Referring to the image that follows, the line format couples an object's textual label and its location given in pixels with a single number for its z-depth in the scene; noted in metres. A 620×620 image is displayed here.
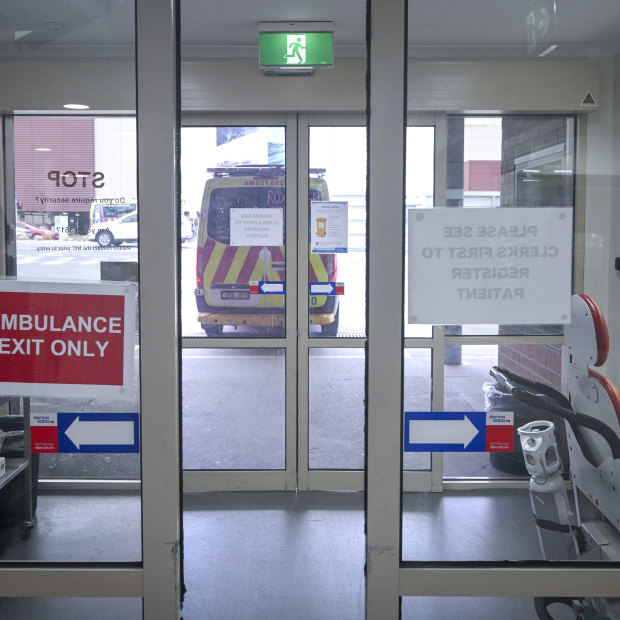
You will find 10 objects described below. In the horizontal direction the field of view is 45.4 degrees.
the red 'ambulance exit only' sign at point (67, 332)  2.12
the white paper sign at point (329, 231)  4.53
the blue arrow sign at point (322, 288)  4.57
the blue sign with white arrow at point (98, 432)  2.16
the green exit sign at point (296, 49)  4.09
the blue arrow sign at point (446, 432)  2.17
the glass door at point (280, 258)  4.49
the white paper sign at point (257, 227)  4.52
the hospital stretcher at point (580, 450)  2.20
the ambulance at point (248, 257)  4.52
